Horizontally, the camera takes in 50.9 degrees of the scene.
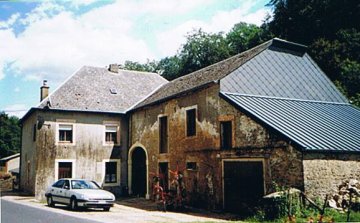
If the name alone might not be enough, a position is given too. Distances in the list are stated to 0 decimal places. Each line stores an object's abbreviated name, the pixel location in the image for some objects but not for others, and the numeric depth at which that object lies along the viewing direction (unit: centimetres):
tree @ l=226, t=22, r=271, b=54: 3841
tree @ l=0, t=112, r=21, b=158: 6800
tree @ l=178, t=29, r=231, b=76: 4688
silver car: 1652
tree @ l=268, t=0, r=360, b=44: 3192
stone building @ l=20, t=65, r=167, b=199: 2473
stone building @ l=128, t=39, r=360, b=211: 1398
